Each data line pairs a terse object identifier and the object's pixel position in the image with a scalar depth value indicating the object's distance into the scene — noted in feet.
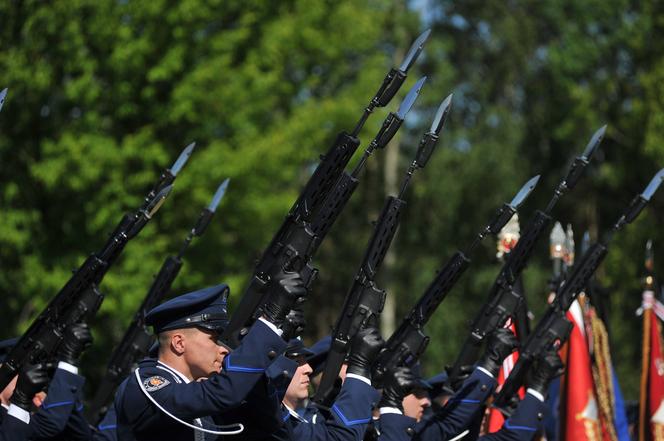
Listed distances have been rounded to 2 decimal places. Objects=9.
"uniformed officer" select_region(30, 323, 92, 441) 48.47
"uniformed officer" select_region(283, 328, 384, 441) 39.04
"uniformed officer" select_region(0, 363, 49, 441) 45.52
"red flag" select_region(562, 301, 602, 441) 66.54
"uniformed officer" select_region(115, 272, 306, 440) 33.99
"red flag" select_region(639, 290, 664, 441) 70.18
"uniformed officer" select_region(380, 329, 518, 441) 50.57
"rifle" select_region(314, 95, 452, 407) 43.47
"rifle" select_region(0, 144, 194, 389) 50.52
